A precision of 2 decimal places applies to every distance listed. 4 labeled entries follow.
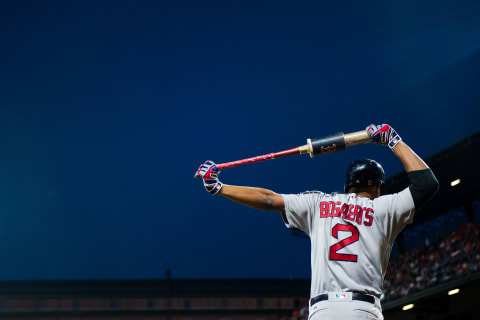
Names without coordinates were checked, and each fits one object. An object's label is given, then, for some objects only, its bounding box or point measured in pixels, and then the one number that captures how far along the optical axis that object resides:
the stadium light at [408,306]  21.78
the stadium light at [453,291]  19.76
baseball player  3.87
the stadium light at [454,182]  27.61
